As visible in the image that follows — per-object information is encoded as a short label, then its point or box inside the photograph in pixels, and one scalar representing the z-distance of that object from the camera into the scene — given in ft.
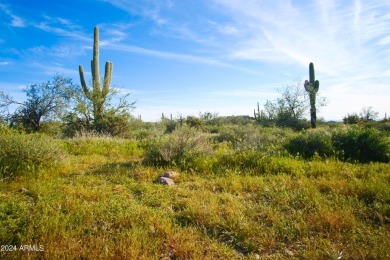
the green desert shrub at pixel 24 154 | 17.66
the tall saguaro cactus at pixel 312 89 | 72.43
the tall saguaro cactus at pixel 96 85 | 55.62
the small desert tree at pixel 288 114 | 72.95
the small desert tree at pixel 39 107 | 55.36
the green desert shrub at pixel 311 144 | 23.89
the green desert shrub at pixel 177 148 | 21.79
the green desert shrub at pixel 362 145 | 21.91
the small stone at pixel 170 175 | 17.85
